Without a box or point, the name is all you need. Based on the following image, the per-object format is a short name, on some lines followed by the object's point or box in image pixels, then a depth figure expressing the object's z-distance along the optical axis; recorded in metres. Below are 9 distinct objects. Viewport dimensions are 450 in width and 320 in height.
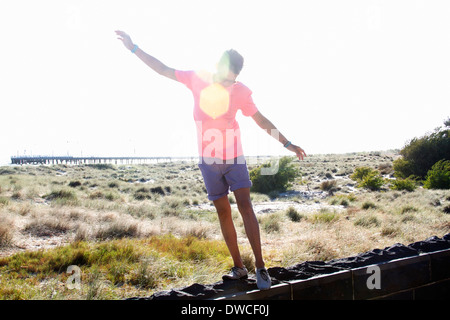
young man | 2.71
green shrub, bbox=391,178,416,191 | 18.12
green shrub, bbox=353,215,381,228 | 9.02
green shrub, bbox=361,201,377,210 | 12.91
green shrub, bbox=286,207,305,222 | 11.27
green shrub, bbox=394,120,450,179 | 23.39
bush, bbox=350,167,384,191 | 20.28
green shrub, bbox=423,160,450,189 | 18.20
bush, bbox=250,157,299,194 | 21.91
